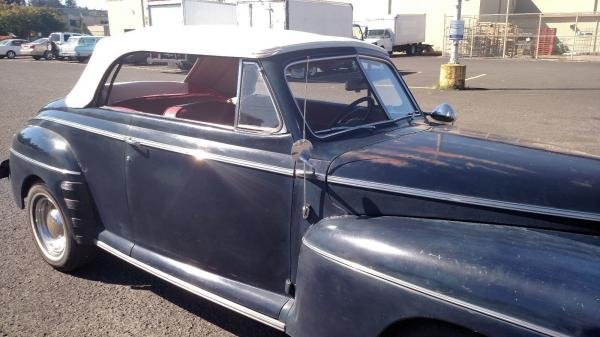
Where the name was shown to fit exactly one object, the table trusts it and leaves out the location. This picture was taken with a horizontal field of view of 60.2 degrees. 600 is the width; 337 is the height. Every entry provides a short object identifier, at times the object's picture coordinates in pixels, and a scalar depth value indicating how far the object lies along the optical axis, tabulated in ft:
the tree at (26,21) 186.19
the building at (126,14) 112.88
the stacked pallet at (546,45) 114.01
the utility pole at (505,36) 106.22
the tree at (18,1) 288.71
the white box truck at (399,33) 109.29
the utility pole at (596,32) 108.58
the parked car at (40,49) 109.19
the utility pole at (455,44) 46.71
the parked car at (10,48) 117.39
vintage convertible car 6.59
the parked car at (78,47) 100.12
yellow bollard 49.14
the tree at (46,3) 397.95
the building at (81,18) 245.24
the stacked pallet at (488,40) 110.63
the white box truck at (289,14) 68.69
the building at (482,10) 119.03
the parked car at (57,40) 105.70
